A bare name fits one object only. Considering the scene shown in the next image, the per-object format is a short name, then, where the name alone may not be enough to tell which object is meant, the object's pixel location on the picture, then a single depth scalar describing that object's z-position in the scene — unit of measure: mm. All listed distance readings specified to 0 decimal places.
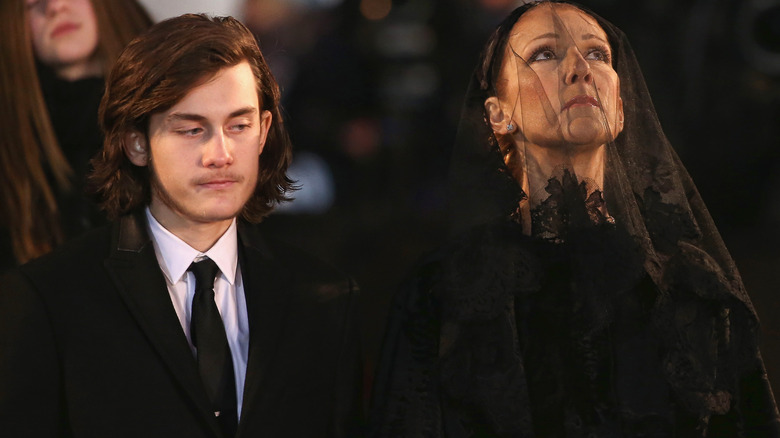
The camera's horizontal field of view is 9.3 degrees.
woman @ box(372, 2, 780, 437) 5371
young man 5362
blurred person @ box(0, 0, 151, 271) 5778
